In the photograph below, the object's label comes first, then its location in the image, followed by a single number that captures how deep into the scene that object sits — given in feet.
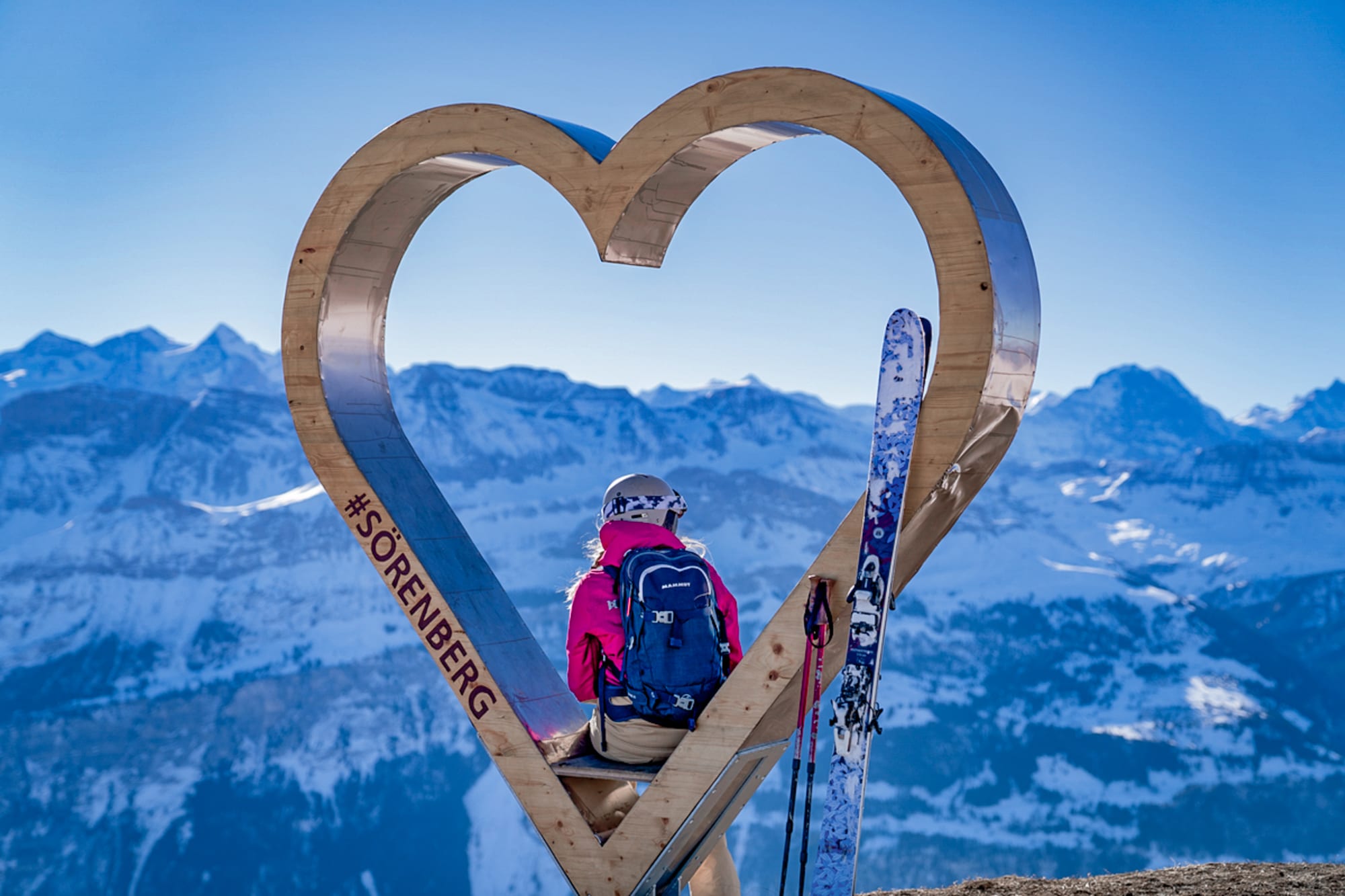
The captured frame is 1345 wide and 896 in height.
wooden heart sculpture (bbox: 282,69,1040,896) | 16.30
